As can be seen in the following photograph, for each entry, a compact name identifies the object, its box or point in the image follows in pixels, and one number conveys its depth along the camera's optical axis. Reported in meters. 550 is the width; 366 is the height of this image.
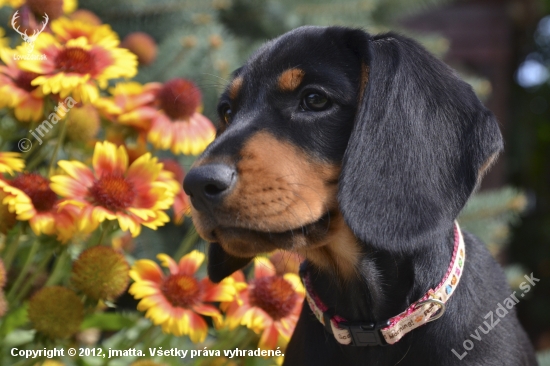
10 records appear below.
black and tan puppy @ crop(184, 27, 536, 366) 0.94
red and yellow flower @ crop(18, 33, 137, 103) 0.99
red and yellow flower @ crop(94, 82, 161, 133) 1.04
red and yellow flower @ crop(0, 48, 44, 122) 1.01
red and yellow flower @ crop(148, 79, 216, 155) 1.05
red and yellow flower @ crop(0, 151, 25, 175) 0.97
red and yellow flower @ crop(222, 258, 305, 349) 1.01
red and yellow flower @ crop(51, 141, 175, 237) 0.97
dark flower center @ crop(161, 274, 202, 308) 1.00
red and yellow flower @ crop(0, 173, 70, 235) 0.95
